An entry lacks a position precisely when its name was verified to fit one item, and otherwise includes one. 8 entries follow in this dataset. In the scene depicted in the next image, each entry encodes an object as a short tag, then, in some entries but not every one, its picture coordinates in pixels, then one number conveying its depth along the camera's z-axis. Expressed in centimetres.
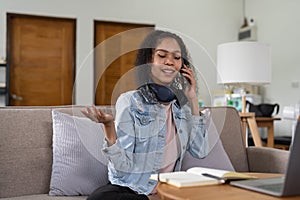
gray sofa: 180
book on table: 111
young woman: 142
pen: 115
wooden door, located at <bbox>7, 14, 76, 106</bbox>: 507
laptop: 91
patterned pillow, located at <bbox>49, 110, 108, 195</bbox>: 181
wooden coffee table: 98
